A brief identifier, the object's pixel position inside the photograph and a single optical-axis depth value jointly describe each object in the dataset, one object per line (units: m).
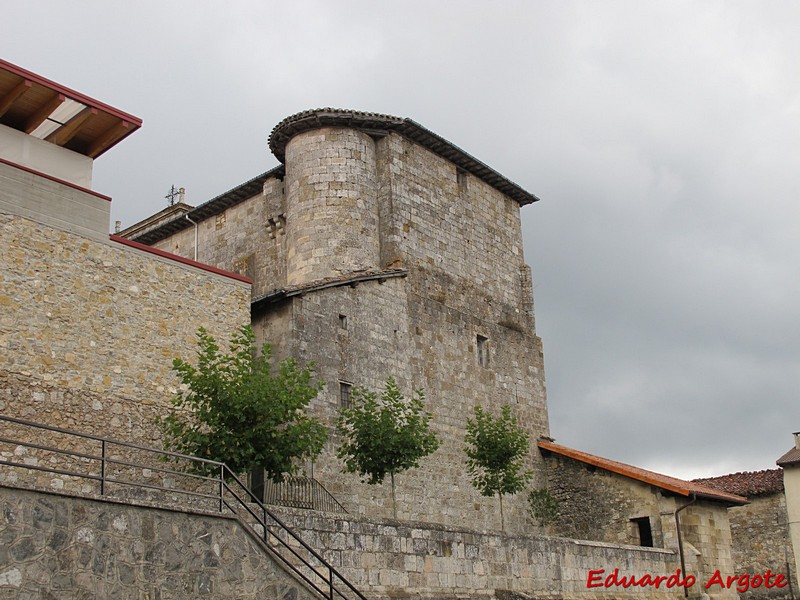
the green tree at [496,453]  25.08
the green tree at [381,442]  21.12
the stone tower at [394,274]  23.72
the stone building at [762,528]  35.25
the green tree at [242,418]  17.67
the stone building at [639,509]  26.11
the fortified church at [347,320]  17.20
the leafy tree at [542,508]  29.14
